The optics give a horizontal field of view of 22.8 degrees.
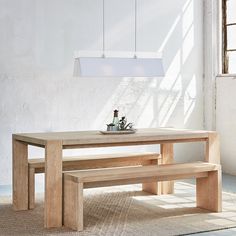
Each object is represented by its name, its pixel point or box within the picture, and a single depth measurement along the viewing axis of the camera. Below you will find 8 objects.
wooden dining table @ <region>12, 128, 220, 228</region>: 5.25
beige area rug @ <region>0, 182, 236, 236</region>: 5.10
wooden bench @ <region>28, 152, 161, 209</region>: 6.06
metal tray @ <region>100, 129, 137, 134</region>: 5.92
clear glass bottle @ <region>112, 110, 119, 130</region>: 6.09
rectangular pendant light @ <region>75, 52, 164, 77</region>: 5.96
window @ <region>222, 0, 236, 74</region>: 8.95
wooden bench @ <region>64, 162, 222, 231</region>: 5.15
